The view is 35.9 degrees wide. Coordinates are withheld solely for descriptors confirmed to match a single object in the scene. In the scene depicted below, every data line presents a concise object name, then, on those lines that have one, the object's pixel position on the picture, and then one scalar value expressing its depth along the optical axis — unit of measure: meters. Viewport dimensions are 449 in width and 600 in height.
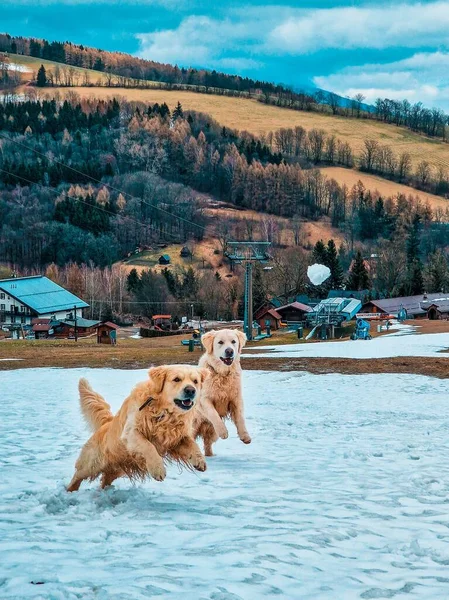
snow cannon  51.46
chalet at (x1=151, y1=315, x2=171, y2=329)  94.31
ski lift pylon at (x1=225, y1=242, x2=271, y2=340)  51.50
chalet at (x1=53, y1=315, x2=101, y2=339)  92.19
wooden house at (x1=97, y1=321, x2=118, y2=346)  72.81
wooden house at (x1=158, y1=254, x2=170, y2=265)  149.62
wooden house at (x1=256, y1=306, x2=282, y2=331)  82.31
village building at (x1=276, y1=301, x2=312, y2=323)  85.56
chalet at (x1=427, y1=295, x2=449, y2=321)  83.62
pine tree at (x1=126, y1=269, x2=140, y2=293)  121.19
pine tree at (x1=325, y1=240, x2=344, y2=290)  115.50
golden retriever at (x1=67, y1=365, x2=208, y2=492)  6.79
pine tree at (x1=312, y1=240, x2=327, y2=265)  117.81
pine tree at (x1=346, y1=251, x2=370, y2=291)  114.50
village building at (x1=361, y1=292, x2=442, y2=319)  89.31
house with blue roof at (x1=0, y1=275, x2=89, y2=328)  103.25
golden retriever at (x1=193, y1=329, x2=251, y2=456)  9.91
